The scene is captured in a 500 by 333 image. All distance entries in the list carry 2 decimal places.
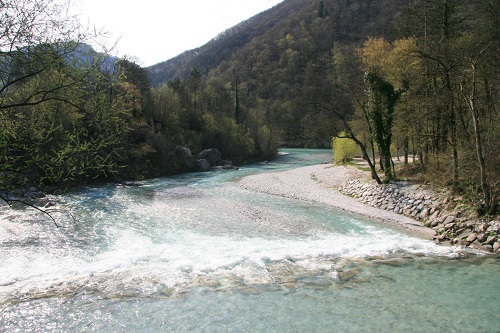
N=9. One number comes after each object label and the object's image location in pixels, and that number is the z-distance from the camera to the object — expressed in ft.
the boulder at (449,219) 45.49
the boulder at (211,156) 130.62
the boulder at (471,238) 40.29
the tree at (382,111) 67.21
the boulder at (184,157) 117.39
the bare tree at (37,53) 14.62
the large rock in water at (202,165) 120.57
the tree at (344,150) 106.42
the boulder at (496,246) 37.64
